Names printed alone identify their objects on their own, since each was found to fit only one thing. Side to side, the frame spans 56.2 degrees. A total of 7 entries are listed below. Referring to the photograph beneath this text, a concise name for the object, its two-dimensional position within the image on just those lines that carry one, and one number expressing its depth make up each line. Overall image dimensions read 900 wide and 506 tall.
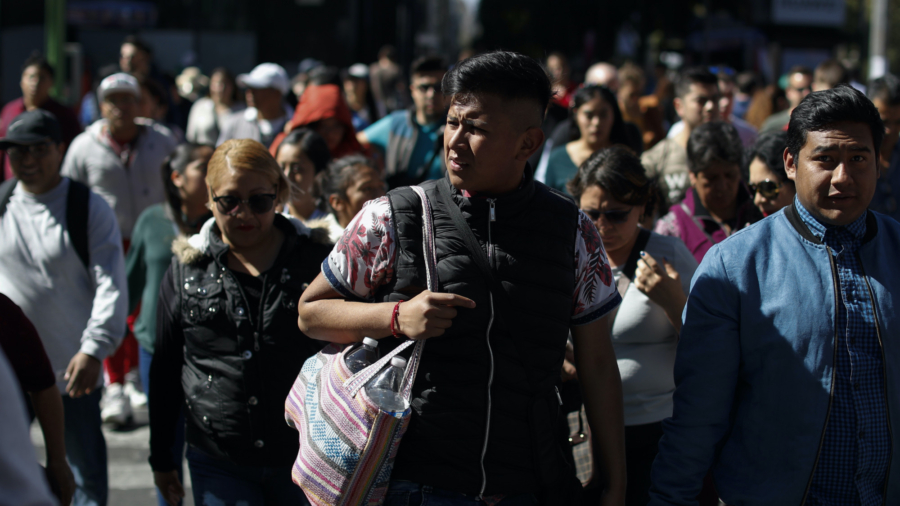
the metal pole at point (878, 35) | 13.67
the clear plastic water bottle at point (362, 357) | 2.24
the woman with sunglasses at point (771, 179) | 3.69
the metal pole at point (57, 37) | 11.31
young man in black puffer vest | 2.19
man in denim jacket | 2.23
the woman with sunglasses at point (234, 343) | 3.01
